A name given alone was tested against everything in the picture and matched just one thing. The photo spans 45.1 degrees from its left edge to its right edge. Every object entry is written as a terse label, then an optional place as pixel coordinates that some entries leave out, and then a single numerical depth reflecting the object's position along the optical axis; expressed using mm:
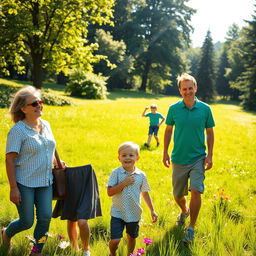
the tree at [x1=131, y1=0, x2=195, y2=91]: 55312
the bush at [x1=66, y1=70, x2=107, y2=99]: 32188
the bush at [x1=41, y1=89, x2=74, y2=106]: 20317
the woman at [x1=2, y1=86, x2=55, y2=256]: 3033
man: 4254
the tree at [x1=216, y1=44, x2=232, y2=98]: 69938
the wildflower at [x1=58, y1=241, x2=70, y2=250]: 2408
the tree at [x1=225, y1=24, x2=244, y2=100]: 59269
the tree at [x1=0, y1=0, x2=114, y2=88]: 20812
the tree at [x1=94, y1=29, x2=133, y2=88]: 42656
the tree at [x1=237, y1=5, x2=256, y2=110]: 40362
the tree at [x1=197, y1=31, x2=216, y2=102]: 54250
